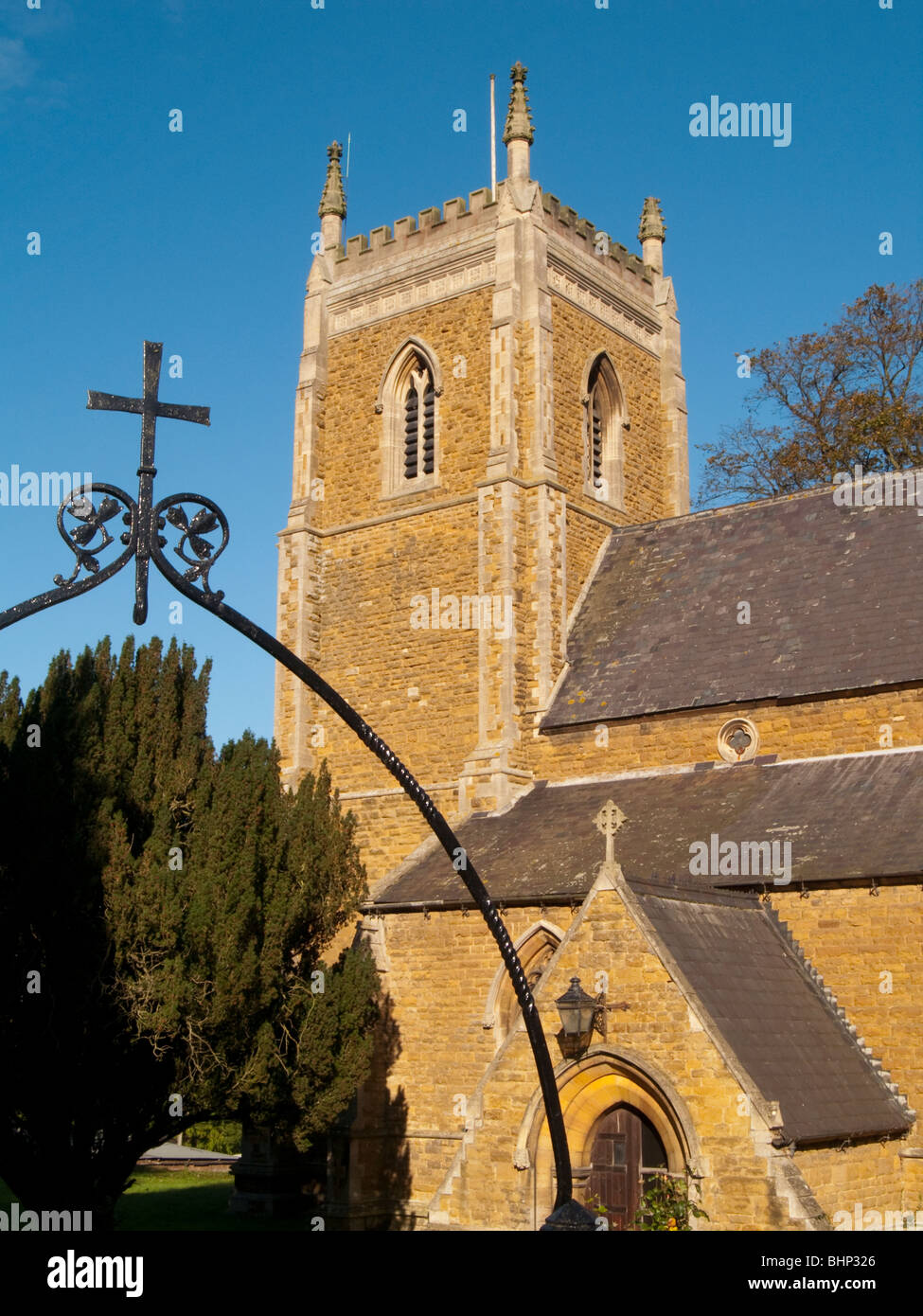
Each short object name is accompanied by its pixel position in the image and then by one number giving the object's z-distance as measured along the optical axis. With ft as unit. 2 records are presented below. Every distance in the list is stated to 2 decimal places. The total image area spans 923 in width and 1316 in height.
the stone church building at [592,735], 42.52
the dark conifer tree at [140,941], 42.09
